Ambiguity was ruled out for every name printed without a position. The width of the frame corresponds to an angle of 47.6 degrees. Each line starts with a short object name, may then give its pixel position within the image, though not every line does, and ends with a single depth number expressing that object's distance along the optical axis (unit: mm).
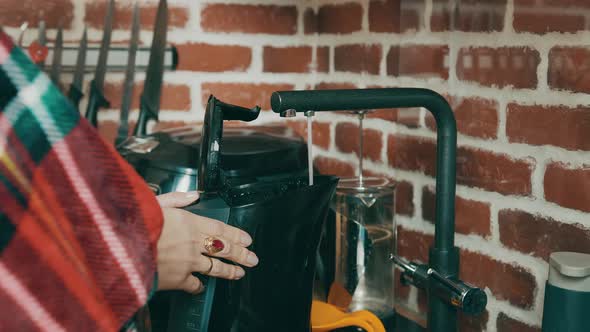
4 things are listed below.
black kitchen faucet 715
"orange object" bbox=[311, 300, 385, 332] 771
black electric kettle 633
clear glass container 935
